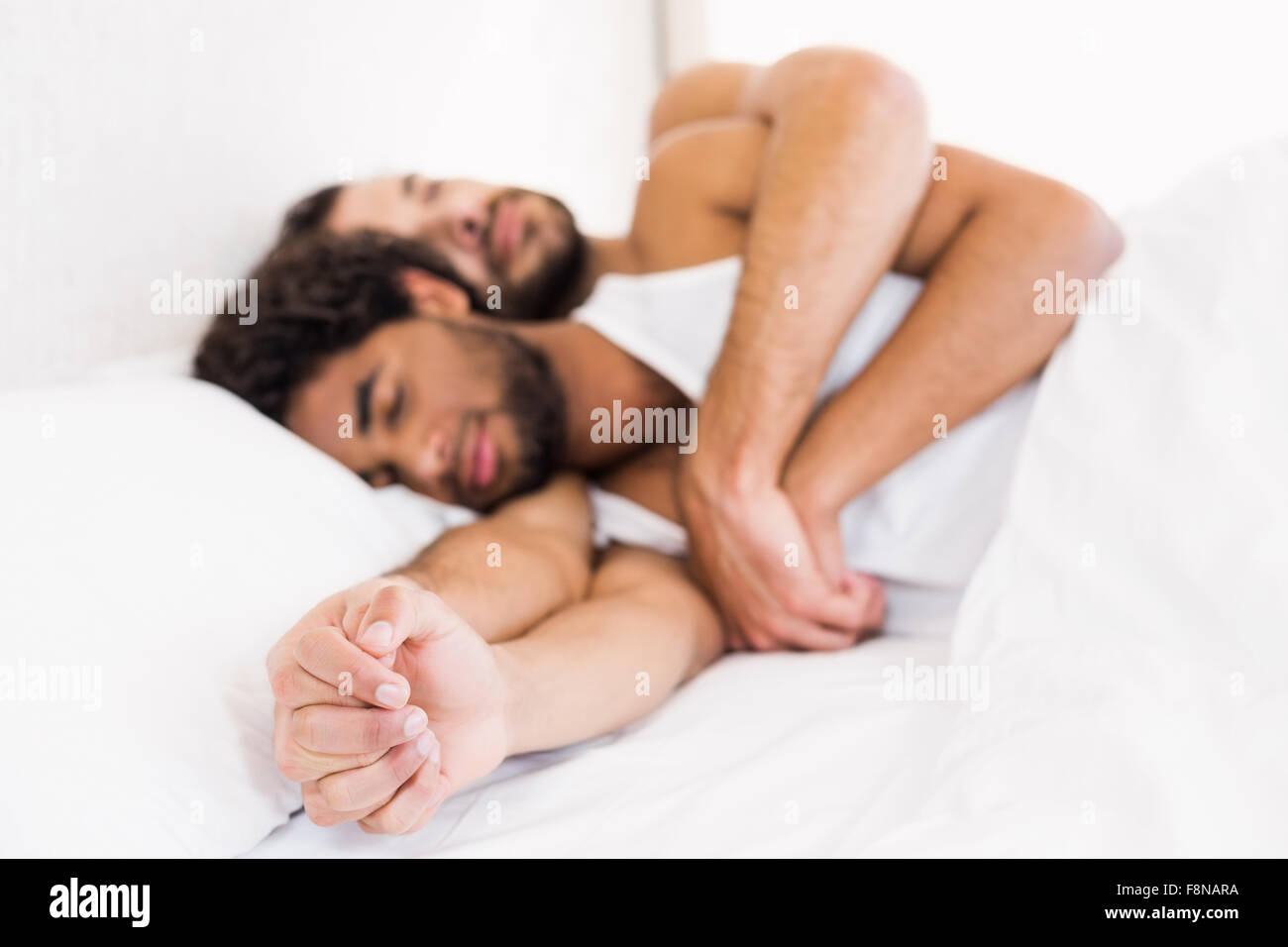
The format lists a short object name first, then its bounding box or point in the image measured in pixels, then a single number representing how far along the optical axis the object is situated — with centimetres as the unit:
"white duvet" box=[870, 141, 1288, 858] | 56
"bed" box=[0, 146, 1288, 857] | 57
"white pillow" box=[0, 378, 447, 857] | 56
